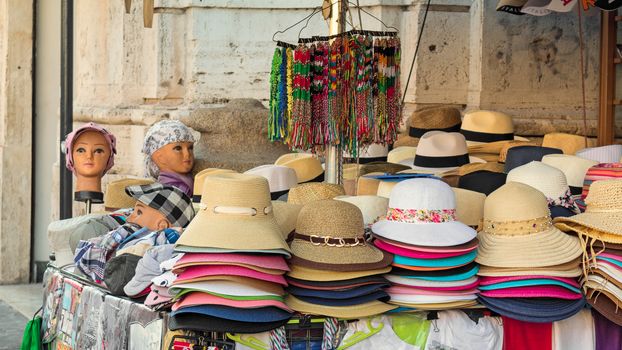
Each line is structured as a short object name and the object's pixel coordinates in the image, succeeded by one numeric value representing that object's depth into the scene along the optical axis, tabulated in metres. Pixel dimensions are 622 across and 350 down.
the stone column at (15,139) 9.55
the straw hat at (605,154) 5.29
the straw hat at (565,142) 6.61
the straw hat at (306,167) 5.56
